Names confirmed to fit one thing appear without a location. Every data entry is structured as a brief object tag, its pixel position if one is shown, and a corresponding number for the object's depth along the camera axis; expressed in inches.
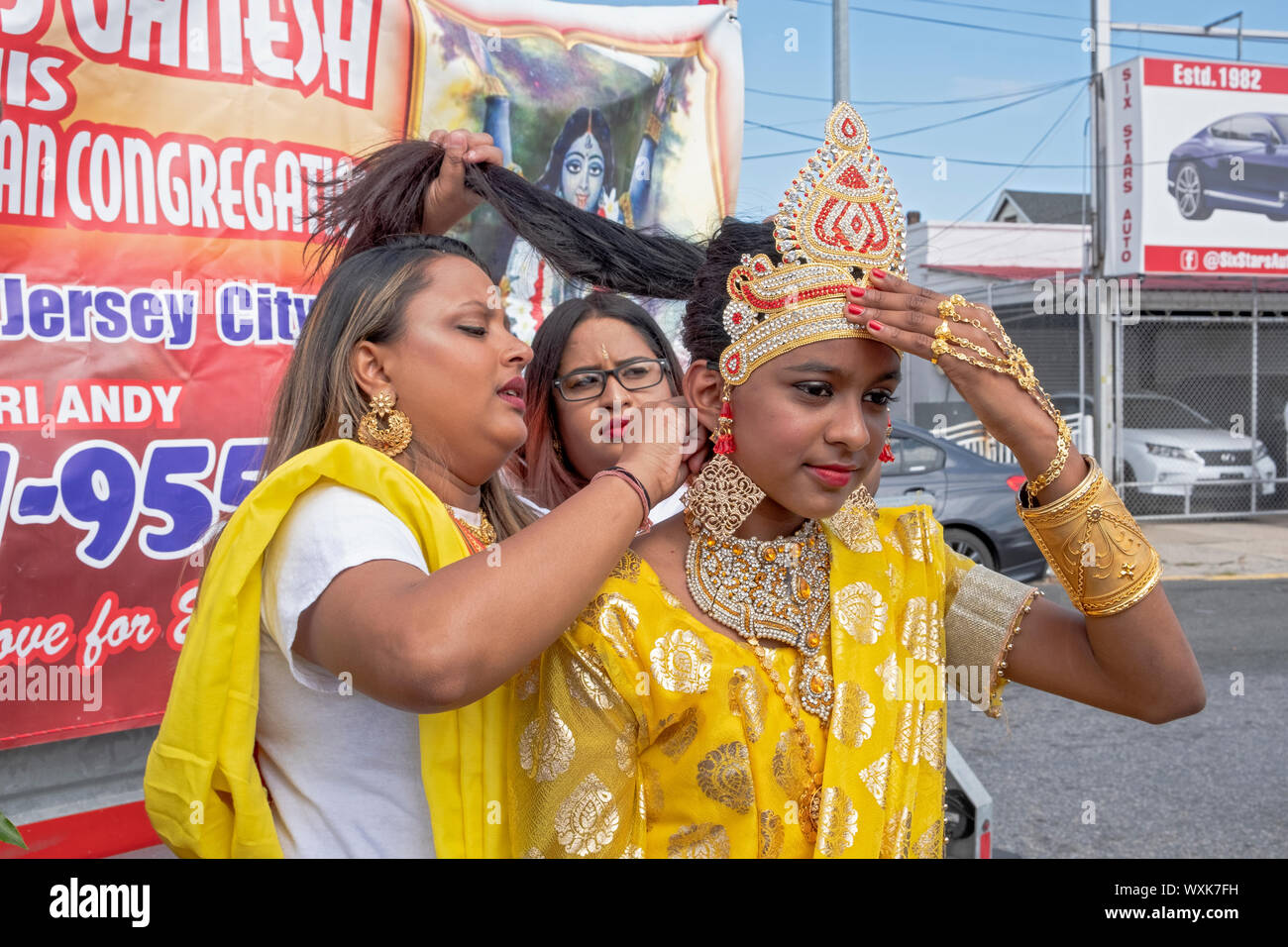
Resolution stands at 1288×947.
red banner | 103.5
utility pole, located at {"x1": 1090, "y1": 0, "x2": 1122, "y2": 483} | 458.9
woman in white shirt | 54.0
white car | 481.7
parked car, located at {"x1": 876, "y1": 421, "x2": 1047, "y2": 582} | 327.6
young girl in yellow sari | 59.6
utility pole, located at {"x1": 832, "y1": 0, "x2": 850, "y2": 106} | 301.7
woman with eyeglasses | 108.7
